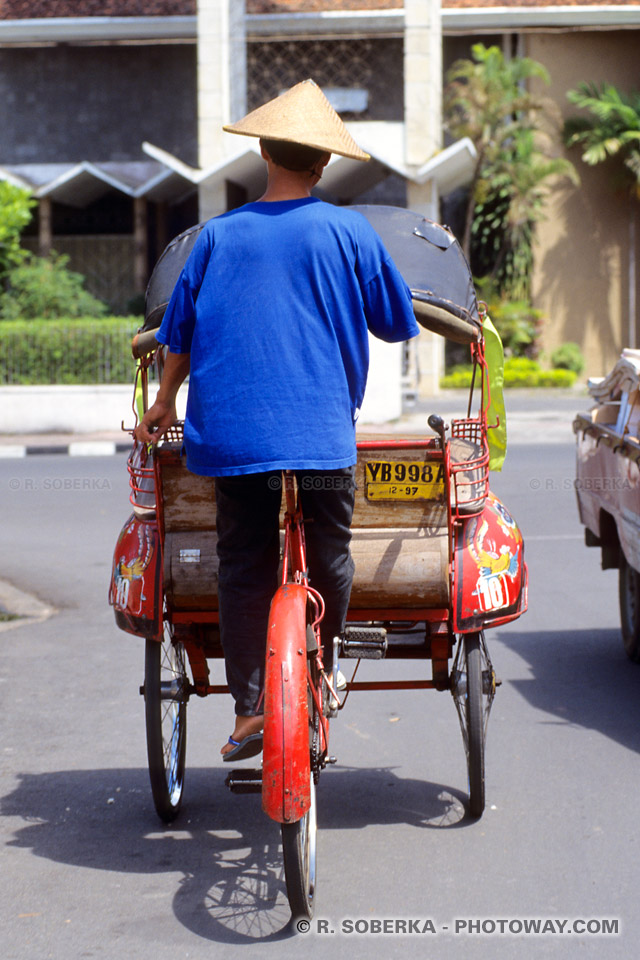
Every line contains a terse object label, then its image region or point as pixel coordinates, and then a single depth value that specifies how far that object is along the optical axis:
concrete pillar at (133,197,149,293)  26.75
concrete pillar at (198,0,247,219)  24.33
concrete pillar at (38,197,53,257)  26.58
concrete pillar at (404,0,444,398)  24.17
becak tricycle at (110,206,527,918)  3.94
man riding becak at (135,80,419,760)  3.36
